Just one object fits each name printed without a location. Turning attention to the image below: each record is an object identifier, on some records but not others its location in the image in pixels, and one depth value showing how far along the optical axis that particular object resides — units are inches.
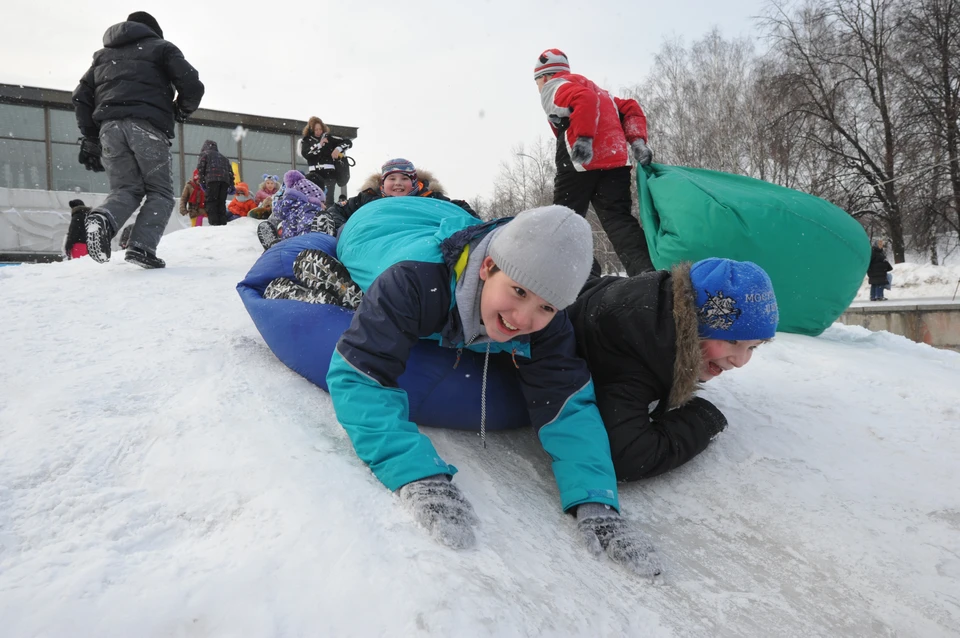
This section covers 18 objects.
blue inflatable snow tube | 70.5
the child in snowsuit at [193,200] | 355.6
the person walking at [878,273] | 451.2
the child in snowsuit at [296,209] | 174.1
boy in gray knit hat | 53.6
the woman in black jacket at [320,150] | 277.6
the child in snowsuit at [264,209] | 334.6
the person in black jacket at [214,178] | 332.2
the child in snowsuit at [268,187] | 375.6
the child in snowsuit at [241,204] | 408.2
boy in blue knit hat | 69.8
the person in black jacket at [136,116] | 145.2
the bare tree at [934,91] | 520.4
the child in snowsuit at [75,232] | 258.2
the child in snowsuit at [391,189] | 161.9
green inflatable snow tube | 116.5
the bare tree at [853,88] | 569.6
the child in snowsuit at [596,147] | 136.9
